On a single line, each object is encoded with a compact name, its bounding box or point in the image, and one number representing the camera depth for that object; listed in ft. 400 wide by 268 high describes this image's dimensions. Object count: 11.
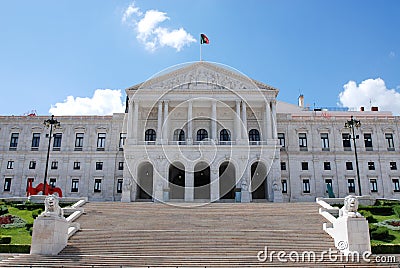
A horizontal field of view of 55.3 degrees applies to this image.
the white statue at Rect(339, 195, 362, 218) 71.20
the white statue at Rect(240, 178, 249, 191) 153.48
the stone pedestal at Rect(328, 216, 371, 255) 68.90
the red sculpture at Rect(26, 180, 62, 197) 146.72
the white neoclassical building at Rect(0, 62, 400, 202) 160.76
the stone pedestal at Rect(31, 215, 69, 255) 68.64
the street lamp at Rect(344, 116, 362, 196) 136.56
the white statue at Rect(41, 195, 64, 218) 71.42
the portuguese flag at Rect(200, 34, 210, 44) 168.49
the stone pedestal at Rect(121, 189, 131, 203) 154.30
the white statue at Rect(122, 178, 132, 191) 156.66
